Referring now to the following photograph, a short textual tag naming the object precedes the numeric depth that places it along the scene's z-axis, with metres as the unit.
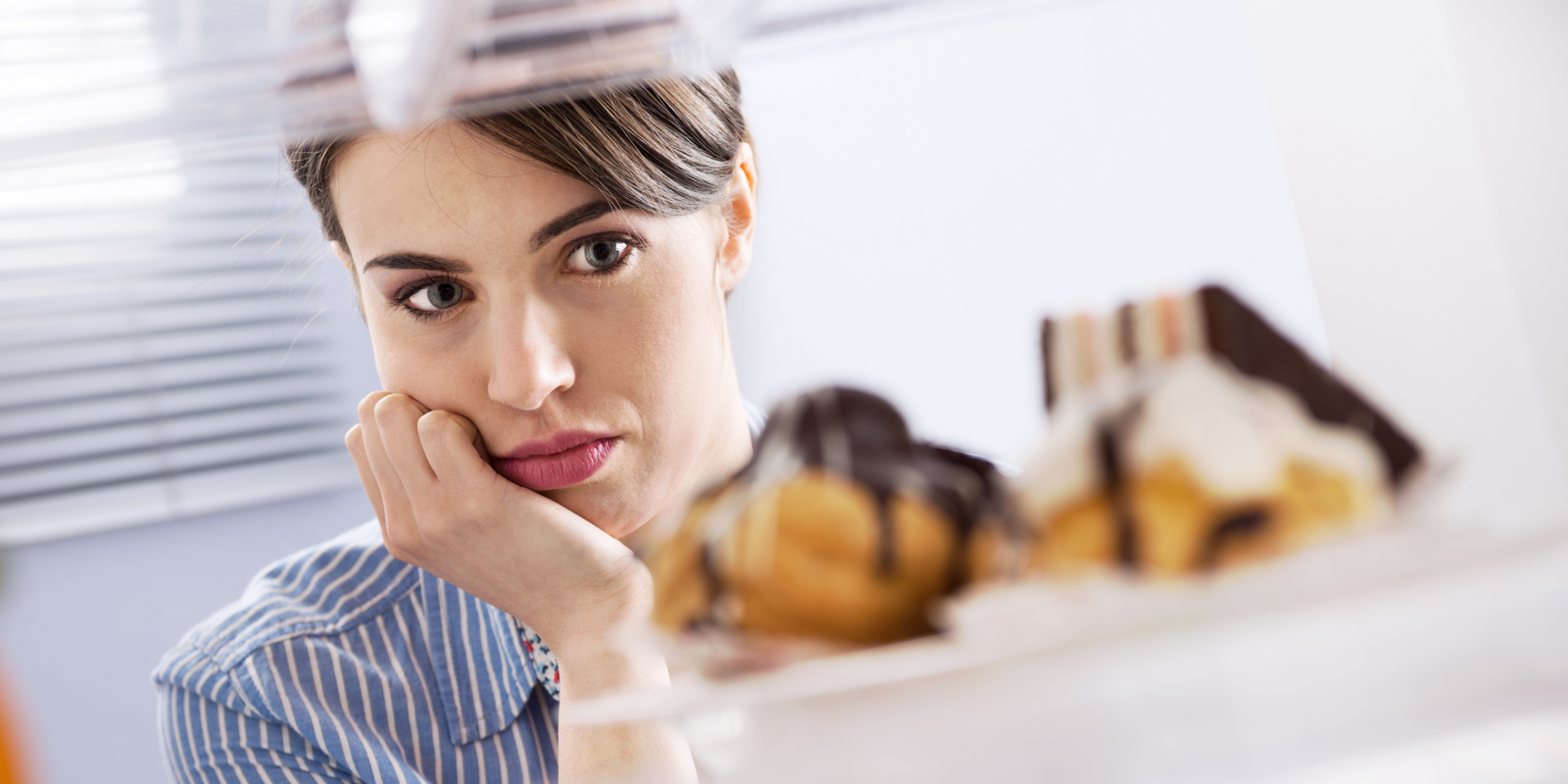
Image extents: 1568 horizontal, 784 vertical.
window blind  2.36
